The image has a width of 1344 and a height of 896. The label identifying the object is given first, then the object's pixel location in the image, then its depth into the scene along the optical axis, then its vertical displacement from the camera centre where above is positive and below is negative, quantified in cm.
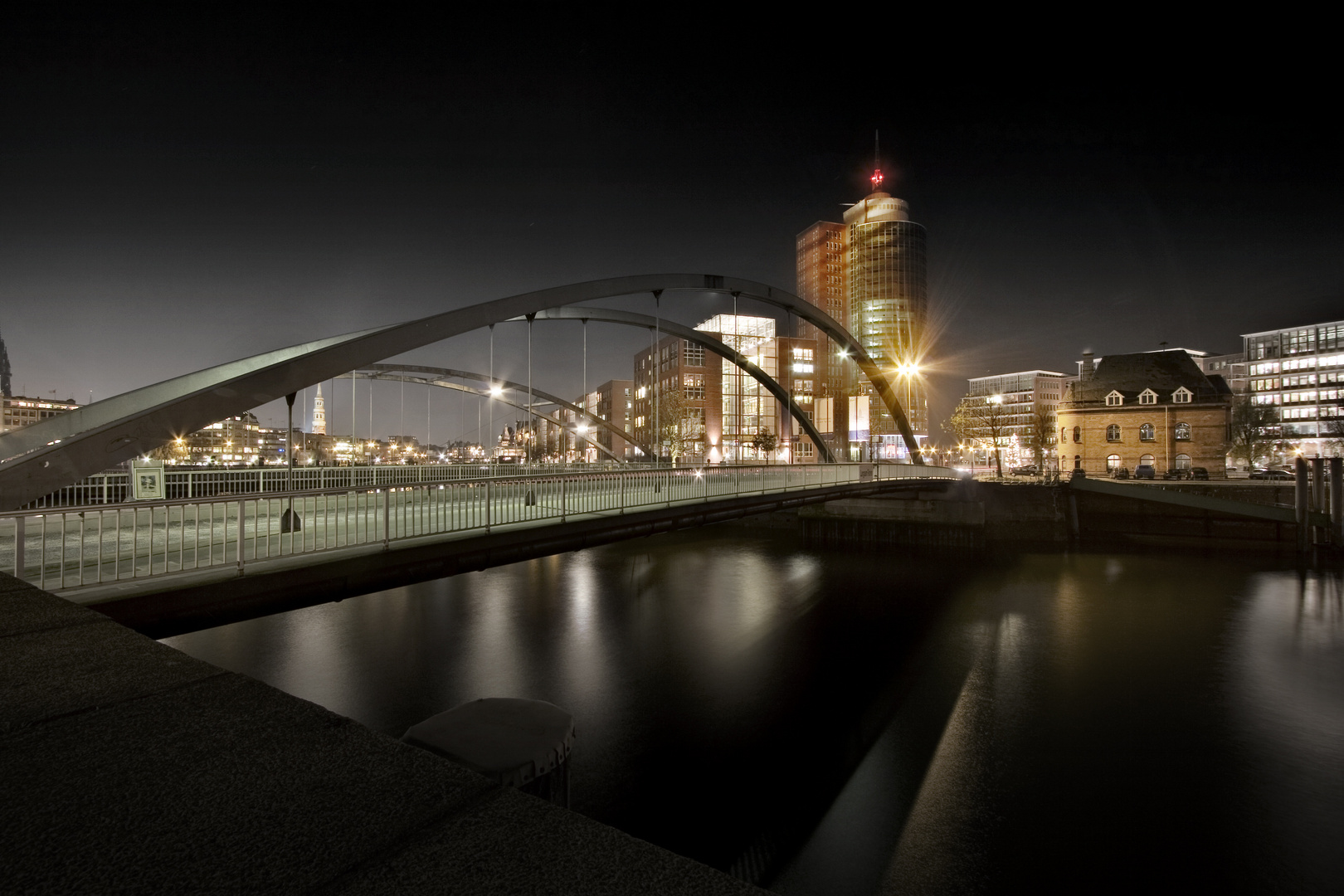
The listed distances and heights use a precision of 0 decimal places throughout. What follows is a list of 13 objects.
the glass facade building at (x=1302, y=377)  7762 +839
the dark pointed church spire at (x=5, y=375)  14362 +2059
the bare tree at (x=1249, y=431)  5431 +109
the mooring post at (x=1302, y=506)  2867 -296
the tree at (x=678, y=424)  5953 +286
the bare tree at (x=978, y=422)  6109 +251
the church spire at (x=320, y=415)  13950 +968
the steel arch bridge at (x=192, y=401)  760 +96
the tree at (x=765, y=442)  5372 +75
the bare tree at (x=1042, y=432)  5484 +130
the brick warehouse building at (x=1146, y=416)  5231 +241
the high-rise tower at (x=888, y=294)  9212 +2279
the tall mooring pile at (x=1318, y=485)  2970 -206
